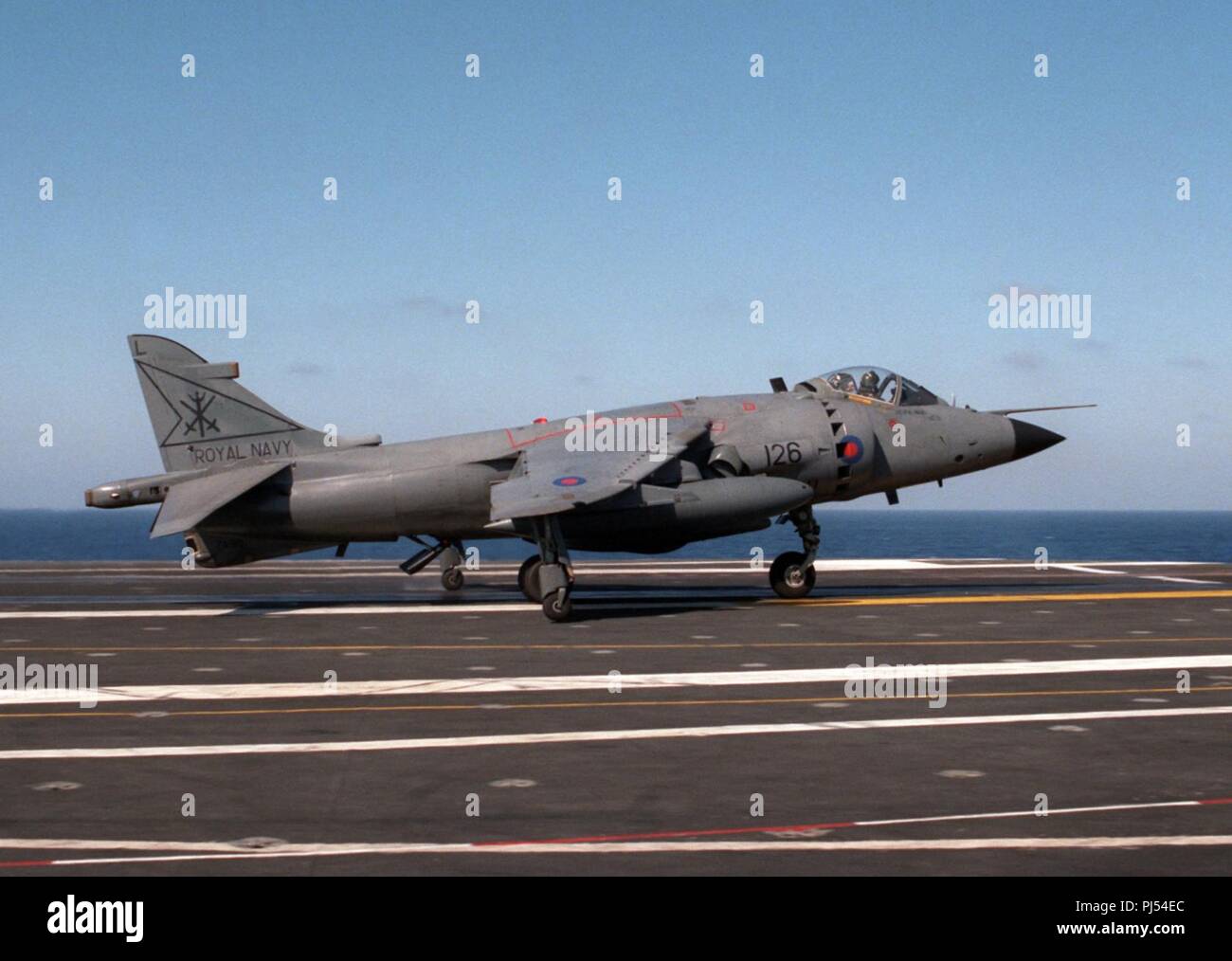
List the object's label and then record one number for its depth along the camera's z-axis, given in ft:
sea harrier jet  79.66
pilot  88.89
